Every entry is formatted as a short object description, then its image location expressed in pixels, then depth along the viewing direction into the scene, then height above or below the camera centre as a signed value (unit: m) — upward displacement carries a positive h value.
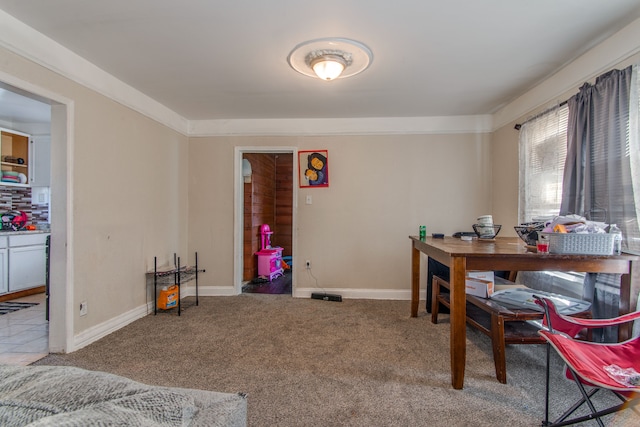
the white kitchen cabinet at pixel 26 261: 3.57 -0.62
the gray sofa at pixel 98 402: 0.53 -0.39
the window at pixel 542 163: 2.49 +0.47
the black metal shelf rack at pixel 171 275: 3.11 -0.71
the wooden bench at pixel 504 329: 1.83 -0.77
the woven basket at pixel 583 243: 1.64 -0.16
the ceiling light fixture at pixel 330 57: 2.12 +1.21
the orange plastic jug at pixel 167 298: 3.12 -0.93
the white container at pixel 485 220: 2.49 -0.05
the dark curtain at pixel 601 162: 1.87 +0.36
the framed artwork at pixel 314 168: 3.79 +0.58
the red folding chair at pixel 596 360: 1.20 -0.67
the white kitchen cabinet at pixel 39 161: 4.13 +0.71
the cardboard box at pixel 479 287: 2.16 -0.55
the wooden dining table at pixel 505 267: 1.66 -0.30
